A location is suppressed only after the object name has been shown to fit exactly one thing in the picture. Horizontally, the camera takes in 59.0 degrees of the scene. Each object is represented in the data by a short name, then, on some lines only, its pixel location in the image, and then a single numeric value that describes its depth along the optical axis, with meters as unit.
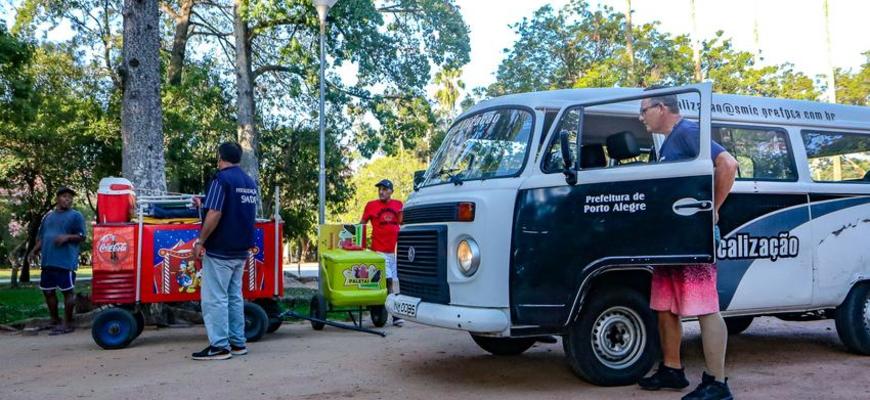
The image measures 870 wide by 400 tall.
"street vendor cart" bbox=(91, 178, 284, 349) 8.20
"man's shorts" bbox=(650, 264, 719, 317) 5.38
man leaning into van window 5.31
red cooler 8.51
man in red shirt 10.66
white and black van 5.69
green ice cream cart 9.45
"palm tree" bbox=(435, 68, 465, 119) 52.50
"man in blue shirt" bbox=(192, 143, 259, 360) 7.28
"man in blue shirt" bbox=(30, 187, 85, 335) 9.77
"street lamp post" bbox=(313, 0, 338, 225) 11.34
